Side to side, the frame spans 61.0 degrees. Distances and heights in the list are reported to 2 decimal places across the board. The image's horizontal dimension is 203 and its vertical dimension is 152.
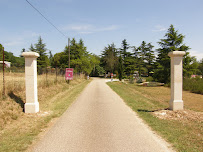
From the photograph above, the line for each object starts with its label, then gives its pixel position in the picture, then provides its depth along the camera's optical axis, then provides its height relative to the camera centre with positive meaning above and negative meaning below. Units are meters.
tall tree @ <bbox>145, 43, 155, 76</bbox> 74.32 +7.39
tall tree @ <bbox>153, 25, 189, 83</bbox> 33.19 +4.82
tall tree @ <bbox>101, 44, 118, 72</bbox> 79.03 +7.53
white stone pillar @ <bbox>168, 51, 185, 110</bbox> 8.16 -0.39
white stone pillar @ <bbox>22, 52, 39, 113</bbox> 7.94 -0.26
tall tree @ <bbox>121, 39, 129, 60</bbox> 79.69 +12.04
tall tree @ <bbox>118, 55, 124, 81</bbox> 47.67 +1.26
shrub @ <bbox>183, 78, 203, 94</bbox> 21.58 -1.52
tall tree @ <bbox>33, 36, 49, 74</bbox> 63.83 +9.34
